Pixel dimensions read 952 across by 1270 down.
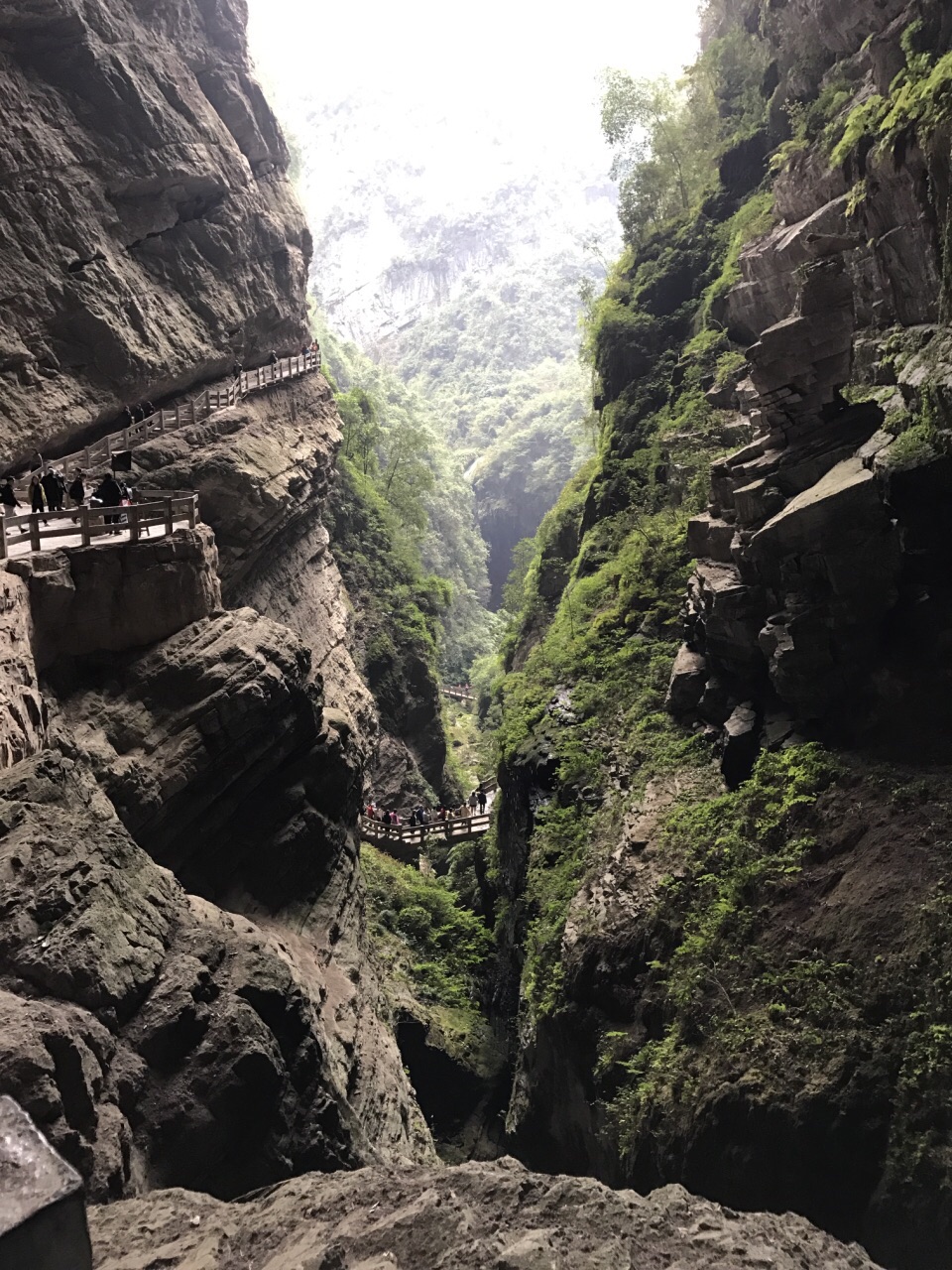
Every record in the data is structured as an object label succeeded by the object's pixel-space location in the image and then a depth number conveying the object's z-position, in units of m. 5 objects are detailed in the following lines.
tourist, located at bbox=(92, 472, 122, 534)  15.45
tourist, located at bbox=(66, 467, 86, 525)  15.44
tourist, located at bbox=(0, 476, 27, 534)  14.91
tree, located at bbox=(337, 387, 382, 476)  46.09
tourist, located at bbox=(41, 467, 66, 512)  15.18
